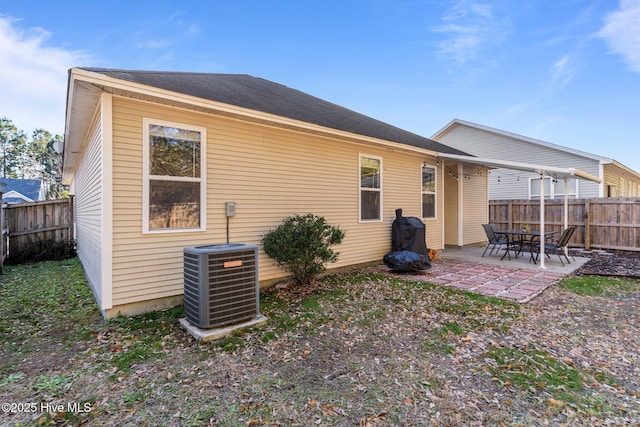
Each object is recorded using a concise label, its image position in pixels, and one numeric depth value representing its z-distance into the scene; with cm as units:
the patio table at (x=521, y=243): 759
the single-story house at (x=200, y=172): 385
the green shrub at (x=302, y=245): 494
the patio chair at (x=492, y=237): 840
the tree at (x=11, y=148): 3614
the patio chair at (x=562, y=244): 743
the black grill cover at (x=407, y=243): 652
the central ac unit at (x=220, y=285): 336
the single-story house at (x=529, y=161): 1274
